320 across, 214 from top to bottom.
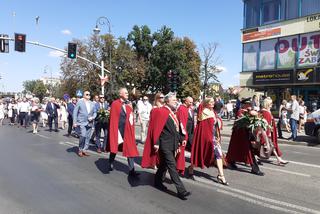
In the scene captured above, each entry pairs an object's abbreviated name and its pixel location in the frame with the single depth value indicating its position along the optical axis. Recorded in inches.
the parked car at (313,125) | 553.6
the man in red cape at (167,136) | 237.8
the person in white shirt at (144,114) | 514.3
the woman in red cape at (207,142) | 276.4
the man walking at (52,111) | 696.2
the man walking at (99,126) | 437.4
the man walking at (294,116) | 570.9
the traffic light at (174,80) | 847.1
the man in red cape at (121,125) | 293.6
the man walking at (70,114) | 628.6
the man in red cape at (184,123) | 268.5
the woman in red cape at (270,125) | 343.0
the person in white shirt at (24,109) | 821.9
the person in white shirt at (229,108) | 1124.5
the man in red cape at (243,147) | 311.6
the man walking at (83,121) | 403.5
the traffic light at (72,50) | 1039.4
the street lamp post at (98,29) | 1113.3
